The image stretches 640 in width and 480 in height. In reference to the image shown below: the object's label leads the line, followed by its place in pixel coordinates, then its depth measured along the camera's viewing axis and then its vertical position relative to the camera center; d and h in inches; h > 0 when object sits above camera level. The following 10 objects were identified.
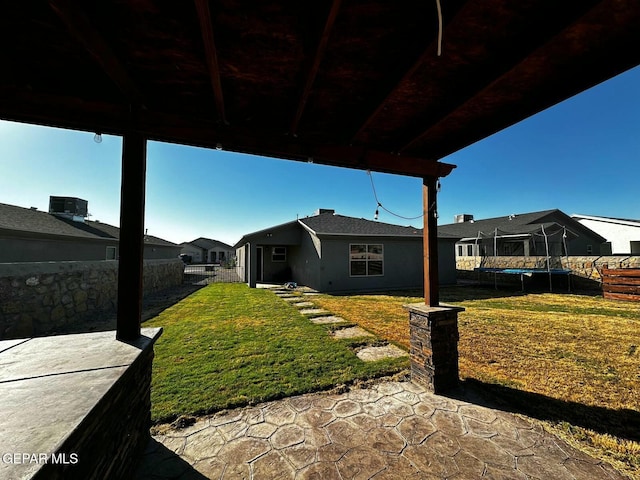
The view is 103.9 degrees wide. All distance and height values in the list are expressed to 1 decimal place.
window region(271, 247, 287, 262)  716.7 +3.1
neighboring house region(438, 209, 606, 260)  706.2 +49.9
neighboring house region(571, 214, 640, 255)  796.6 +67.8
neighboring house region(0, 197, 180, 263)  387.2 +37.5
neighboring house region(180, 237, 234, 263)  1876.2 +41.2
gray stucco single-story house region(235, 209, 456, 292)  499.5 +3.7
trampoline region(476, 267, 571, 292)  493.4 -35.5
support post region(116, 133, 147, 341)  97.2 +6.7
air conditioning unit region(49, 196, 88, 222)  605.0 +121.4
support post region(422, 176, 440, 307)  145.6 +9.3
